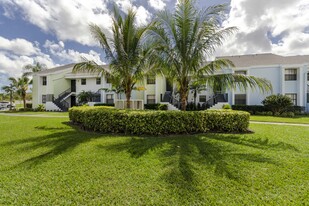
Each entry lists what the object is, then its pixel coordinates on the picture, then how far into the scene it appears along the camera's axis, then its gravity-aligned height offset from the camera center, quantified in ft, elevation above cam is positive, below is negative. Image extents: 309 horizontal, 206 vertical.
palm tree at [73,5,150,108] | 25.57 +10.65
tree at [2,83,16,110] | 75.95 +7.01
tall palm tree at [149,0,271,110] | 21.72 +10.10
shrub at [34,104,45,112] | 69.39 -3.91
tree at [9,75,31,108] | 74.71 +9.76
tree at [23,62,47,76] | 76.51 +20.46
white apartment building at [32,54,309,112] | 54.57 +8.08
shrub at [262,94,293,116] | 46.59 -0.81
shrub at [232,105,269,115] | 52.28 -3.00
